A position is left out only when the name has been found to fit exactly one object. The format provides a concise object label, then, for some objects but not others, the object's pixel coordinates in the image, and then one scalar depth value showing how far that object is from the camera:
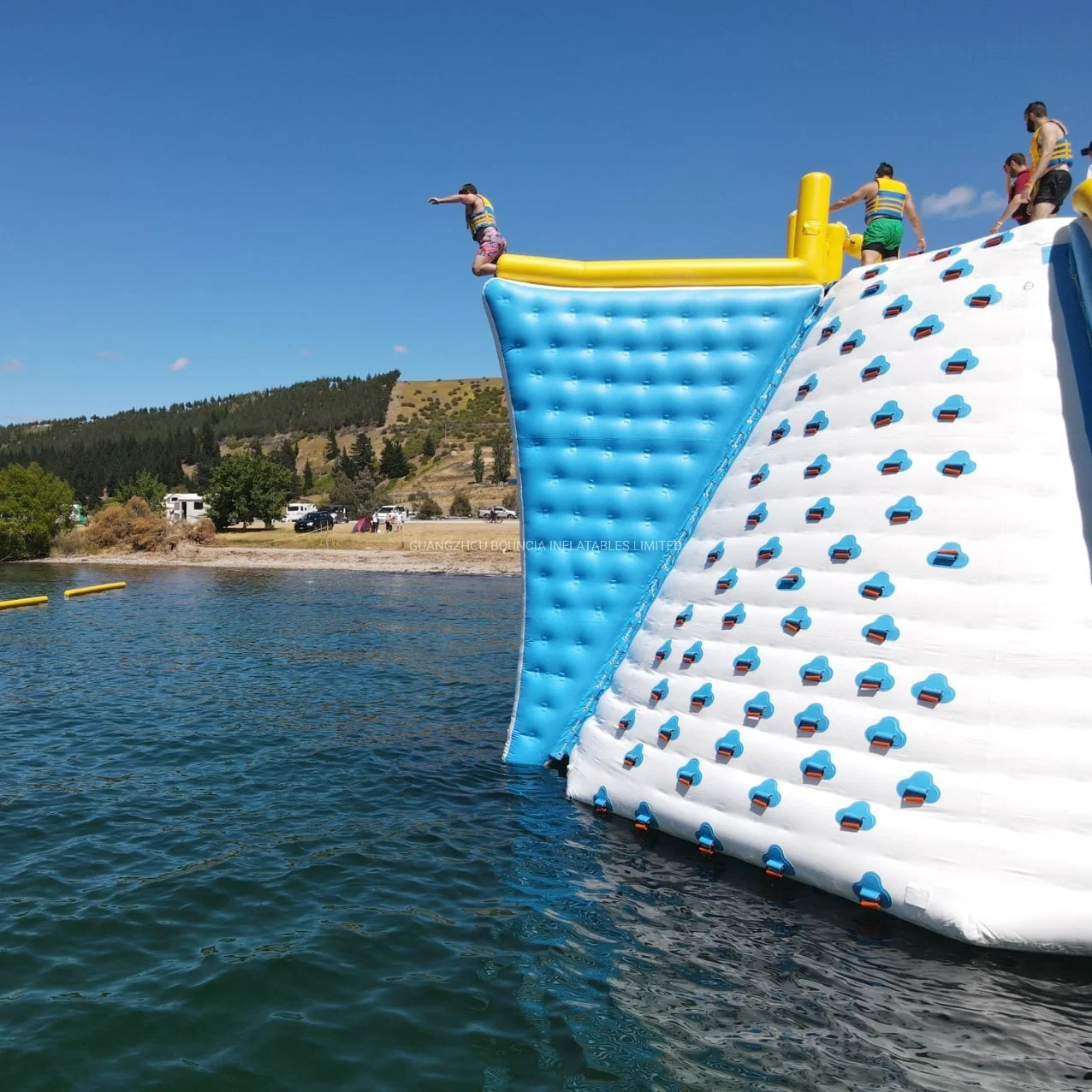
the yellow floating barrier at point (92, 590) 29.66
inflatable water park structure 5.82
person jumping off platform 9.90
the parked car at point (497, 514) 61.16
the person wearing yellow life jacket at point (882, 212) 9.39
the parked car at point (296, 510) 66.62
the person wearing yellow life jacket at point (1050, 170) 7.85
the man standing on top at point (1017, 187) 8.56
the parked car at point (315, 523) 57.53
